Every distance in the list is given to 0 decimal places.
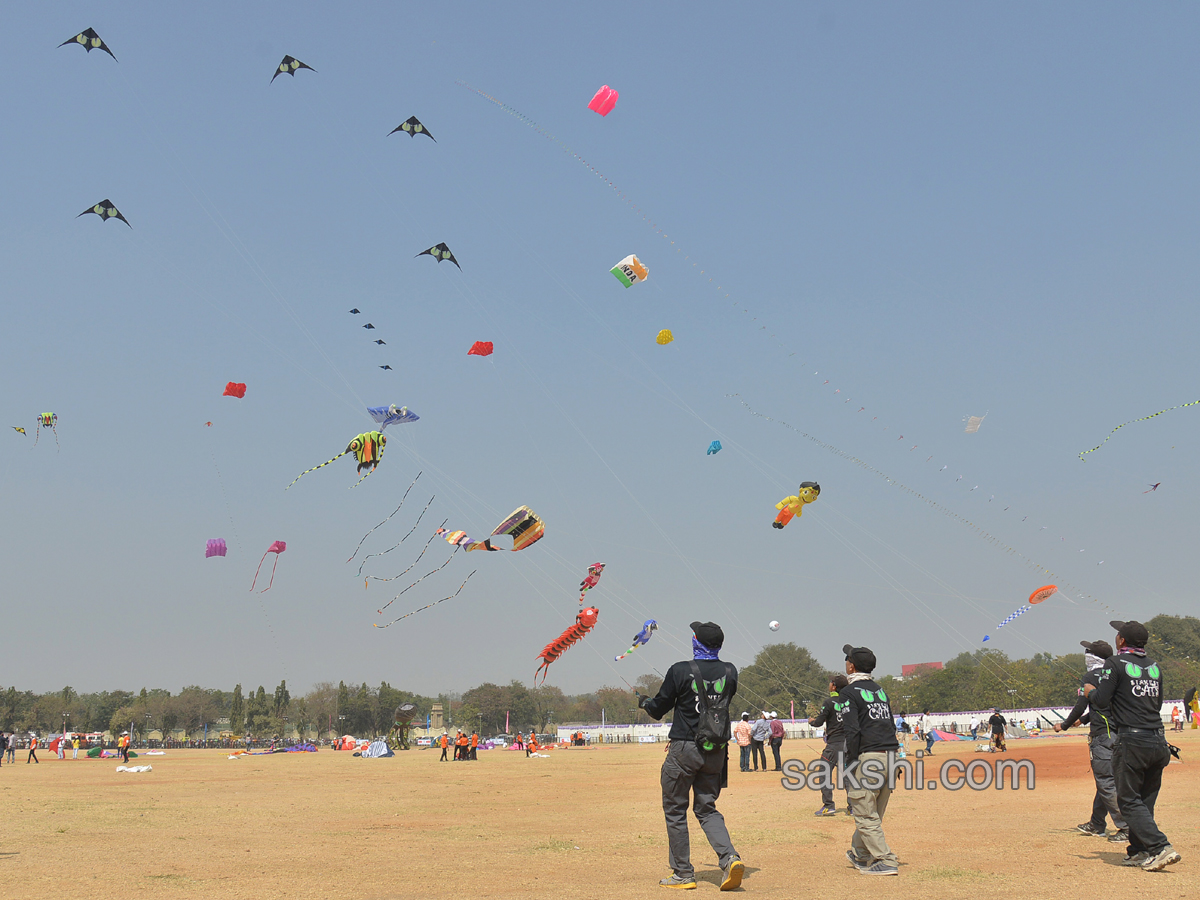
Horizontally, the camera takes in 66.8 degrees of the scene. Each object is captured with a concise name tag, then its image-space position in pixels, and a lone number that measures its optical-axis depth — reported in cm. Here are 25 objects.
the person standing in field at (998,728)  2981
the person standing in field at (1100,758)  997
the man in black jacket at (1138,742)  775
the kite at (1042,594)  4522
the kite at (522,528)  3356
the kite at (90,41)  2525
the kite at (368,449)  3366
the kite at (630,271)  3020
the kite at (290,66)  2729
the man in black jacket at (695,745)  745
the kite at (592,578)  3988
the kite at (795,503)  3300
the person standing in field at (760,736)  2520
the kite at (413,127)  2938
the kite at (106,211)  2969
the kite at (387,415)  3491
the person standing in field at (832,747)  1224
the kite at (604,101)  2706
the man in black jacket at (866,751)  809
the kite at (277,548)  4638
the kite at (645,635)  4441
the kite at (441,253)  3312
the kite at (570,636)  3747
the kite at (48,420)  4759
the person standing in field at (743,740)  2498
